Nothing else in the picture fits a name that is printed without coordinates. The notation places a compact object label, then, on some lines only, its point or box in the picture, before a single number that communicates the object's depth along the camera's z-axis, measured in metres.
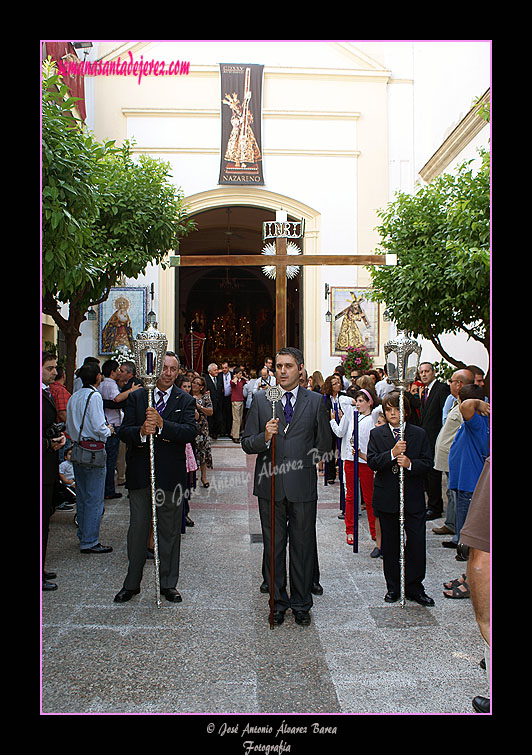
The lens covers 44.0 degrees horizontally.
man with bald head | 7.04
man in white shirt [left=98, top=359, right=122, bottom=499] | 9.11
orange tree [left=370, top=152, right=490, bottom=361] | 7.21
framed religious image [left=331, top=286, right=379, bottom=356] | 17.56
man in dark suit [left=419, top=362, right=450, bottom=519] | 8.19
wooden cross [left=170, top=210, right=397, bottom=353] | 7.18
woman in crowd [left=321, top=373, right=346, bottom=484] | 10.84
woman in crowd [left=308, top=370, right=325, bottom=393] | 12.84
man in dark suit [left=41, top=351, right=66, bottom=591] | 5.32
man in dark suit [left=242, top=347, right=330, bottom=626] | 4.86
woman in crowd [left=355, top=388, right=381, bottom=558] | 6.87
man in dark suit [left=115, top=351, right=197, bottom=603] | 5.27
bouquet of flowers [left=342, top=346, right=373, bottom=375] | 15.79
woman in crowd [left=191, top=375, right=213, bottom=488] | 9.22
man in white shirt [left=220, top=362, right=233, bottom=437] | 16.89
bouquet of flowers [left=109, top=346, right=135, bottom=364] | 15.96
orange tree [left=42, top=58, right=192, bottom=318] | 4.32
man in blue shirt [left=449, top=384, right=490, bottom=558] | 5.64
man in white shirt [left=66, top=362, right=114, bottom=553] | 6.68
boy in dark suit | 5.23
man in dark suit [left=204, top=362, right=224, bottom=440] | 14.43
